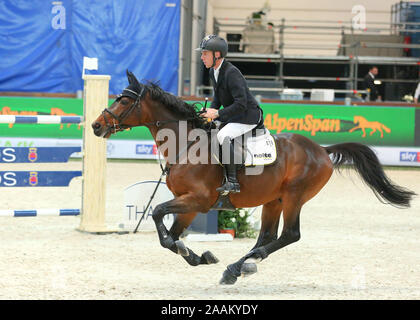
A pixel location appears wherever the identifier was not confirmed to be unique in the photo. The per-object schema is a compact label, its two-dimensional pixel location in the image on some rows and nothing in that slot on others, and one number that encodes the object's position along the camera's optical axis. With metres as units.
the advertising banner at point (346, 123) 32.19
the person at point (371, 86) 38.47
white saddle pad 12.35
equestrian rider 11.97
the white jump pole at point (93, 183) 16.84
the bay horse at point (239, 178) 11.87
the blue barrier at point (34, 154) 15.75
